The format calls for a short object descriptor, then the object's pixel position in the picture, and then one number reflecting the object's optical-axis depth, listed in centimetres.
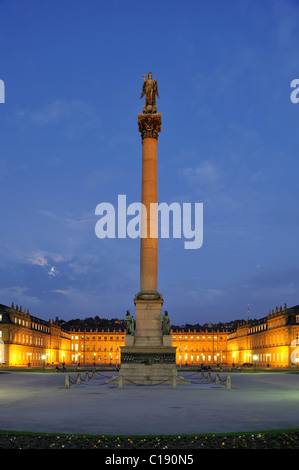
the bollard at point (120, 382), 4128
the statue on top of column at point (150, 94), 5671
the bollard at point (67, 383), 4144
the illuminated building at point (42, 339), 15188
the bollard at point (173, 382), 4150
